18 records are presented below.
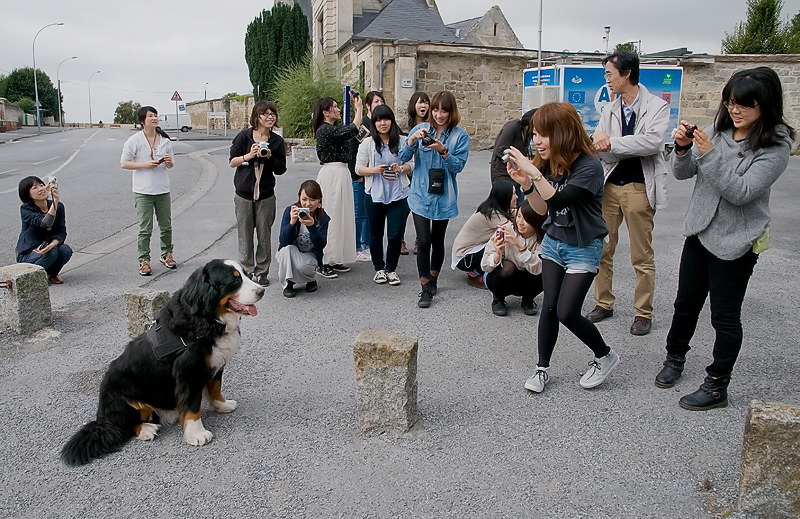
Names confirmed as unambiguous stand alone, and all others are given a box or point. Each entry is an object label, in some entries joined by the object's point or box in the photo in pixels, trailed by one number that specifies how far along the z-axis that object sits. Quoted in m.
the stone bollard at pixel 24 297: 5.11
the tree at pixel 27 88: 77.19
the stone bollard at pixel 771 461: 2.71
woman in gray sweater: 3.53
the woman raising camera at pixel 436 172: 5.82
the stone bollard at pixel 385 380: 3.44
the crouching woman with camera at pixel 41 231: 6.66
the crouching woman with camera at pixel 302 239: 6.25
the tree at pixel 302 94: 21.92
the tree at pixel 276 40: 34.19
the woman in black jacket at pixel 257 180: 6.55
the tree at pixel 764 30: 33.19
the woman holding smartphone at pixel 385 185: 6.66
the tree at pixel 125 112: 94.19
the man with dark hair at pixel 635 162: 4.83
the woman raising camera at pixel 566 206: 3.86
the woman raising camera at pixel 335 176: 6.90
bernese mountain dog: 3.43
